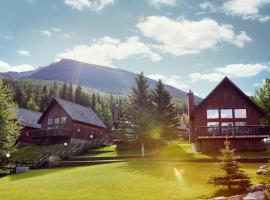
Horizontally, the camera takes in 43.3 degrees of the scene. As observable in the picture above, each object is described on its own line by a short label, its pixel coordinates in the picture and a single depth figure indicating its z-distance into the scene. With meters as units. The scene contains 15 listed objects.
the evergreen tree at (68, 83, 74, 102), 127.12
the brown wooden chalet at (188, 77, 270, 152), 41.97
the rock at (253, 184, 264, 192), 18.50
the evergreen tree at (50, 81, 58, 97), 128.48
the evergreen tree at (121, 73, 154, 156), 45.59
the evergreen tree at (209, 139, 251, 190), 19.66
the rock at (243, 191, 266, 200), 16.47
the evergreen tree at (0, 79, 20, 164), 37.47
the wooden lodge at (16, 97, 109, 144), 59.29
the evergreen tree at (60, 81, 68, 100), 129.00
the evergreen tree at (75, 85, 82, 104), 123.62
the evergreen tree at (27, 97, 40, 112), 104.00
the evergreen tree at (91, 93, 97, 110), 120.64
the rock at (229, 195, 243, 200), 17.56
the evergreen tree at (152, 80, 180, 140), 47.53
